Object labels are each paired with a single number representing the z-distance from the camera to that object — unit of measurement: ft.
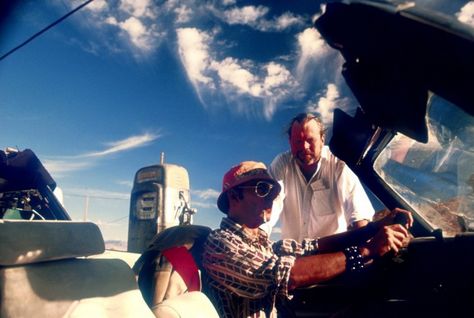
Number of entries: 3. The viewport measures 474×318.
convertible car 2.96
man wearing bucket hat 6.11
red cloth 5.26
